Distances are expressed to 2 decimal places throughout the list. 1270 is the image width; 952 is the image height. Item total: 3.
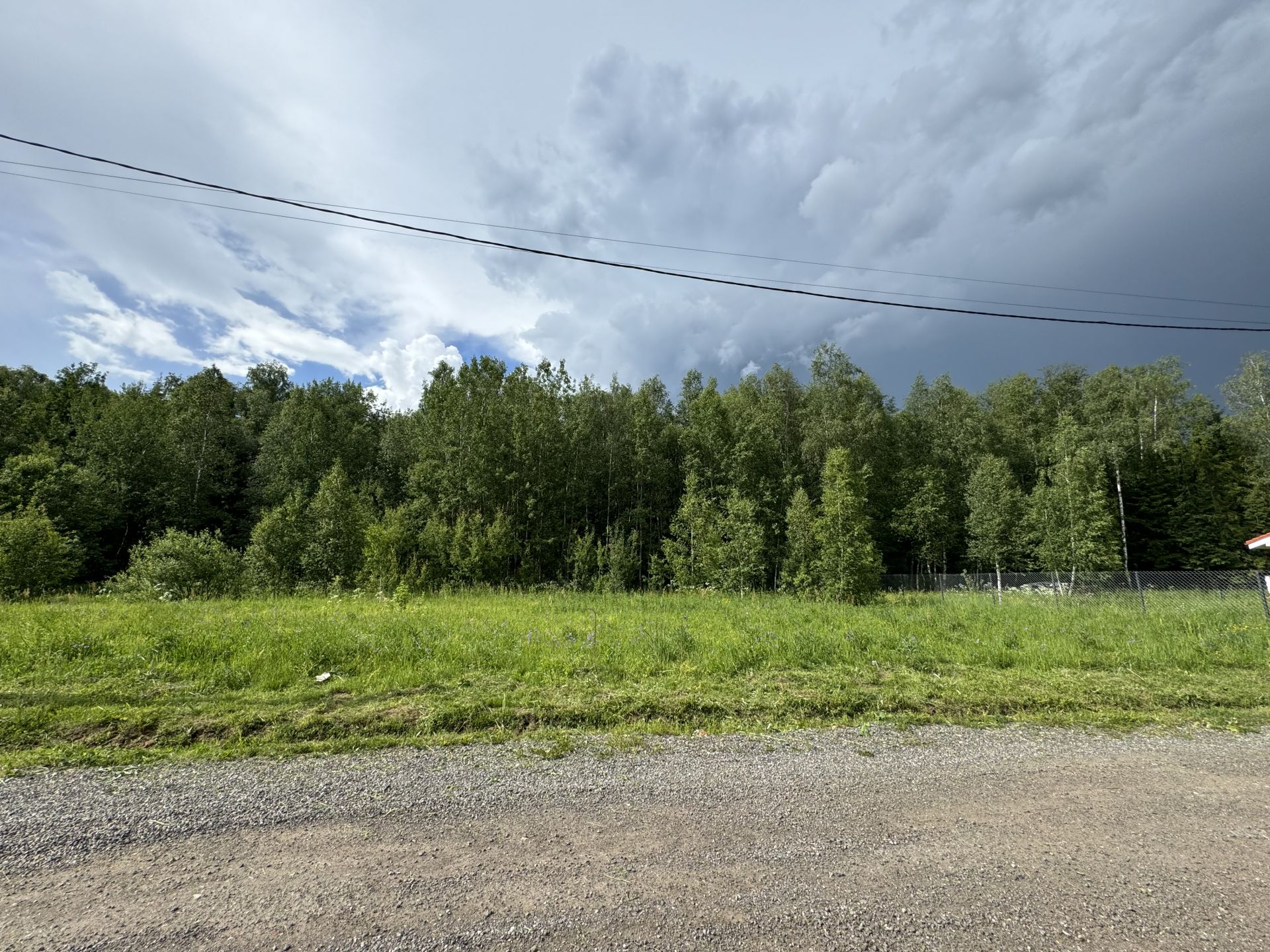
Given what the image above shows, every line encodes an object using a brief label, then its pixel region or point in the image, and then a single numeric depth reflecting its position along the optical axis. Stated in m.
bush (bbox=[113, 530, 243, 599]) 15.98
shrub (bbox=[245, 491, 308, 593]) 19.73
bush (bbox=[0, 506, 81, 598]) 16.17
